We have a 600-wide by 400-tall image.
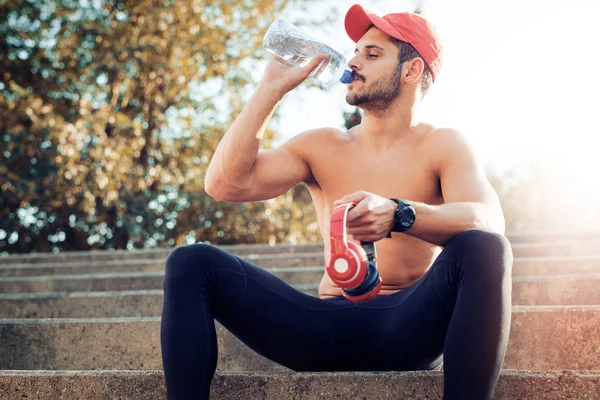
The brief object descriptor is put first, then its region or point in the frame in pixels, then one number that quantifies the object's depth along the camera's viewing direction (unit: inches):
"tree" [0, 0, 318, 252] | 392.2
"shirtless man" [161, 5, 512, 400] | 65.3
